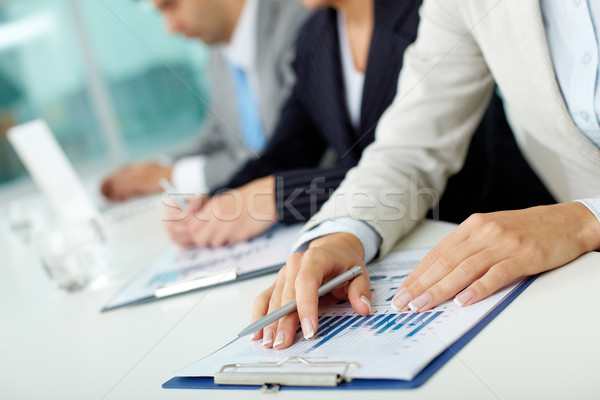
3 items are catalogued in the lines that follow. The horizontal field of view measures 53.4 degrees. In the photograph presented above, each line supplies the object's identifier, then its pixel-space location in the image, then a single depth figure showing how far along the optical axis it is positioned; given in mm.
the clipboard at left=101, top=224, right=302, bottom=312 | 787
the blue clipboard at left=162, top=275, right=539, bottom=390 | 422
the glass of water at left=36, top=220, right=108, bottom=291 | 944
